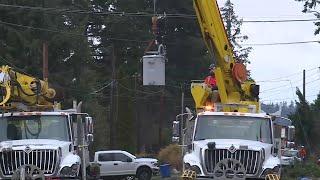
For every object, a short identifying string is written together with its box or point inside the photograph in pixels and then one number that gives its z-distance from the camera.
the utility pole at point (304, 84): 67.45
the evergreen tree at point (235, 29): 84.88
